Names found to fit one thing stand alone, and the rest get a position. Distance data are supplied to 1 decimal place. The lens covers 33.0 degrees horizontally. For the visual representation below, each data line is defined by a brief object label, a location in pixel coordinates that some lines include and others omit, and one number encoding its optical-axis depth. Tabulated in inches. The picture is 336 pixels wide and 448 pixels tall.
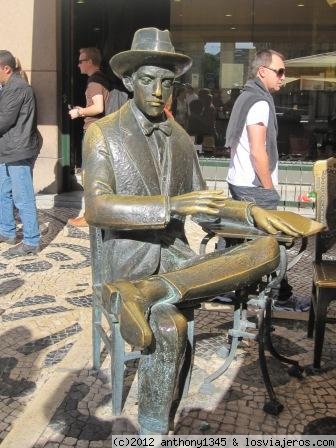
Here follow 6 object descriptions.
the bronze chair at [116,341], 99.4
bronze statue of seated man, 81.6
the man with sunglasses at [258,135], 144.6
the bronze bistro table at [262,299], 102.9
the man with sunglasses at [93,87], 240.4
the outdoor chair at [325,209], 138.7
